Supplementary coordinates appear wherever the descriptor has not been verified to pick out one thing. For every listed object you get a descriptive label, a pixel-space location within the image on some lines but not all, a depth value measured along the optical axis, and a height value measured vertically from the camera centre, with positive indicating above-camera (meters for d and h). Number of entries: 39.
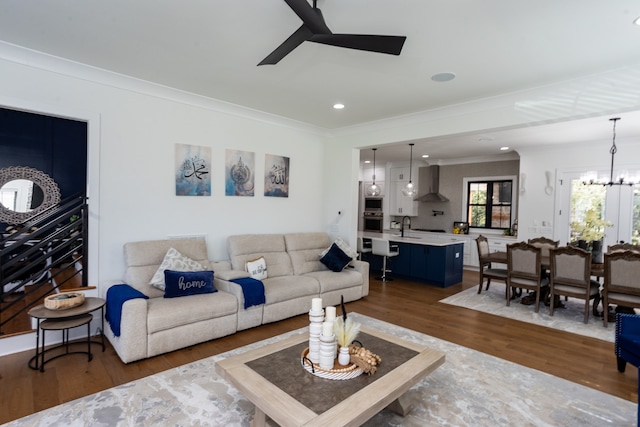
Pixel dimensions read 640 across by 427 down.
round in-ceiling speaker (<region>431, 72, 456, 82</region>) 3.29 +1.35
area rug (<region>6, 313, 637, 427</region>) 2.20 -1.45
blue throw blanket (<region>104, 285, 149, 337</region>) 2.95 -0.92
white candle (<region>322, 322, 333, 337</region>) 2.05 -0.78
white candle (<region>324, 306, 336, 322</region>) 2.14 -0.72
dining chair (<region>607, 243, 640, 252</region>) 4.95 -0.53
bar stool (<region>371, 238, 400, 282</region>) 6.16 -0.83
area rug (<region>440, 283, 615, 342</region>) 4.00 -1.44
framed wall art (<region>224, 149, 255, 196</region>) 4.63 +0.45
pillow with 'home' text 3.42 -0.86
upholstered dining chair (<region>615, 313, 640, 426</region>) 2.71 -1.09
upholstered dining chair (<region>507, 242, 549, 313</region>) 4.66 -0.85
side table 2.74 -1.06
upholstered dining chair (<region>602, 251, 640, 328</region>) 3.86 -0.82
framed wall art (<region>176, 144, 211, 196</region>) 4.13 +0.42
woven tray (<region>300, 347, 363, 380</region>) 1.99 -1.02
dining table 4.24 -0.78
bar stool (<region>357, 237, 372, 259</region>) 6.56 -0.81
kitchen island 6.01 -1.02
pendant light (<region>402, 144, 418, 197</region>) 7.35 +0.42
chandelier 5.05 +0.51
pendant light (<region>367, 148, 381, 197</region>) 8.99 +0.51
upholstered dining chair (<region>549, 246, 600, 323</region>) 4.20 -0.84
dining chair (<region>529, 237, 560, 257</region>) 5.37 -0.56
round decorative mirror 4.94 +0.09
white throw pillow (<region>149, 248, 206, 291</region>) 3.51 -0.70
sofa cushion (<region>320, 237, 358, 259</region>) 5.21 -0.68
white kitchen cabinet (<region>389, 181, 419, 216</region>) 8.93 +0.12
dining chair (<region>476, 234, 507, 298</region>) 5.25 -1.02
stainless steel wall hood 8.52 +0.66
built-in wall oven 9.27 -0.42
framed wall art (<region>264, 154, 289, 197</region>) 5.11 +0.46
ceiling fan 1.92 +1.05
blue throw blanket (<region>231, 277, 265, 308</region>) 3.67 -0.99
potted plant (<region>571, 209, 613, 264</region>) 4.50 -0.37
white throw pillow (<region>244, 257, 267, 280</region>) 4.33 -0.86
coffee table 1.66 -1.05
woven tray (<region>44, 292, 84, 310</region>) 2.80 -0.88
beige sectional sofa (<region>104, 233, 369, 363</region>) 3.00 -1.03
